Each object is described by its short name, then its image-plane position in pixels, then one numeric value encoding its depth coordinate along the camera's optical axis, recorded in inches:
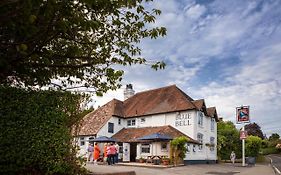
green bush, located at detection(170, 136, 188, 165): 777.7
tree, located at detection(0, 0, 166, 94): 173.4
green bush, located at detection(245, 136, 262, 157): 1122.2
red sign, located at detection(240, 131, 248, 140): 748.2
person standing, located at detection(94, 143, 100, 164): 679.8
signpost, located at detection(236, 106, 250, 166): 775.8
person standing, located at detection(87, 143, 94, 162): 752.3
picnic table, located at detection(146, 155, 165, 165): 761.6
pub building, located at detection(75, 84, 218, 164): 944.5
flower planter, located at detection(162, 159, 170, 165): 752.3
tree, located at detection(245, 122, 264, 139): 1903.5
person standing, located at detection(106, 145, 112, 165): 645.2
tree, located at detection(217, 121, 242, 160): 1224.1
